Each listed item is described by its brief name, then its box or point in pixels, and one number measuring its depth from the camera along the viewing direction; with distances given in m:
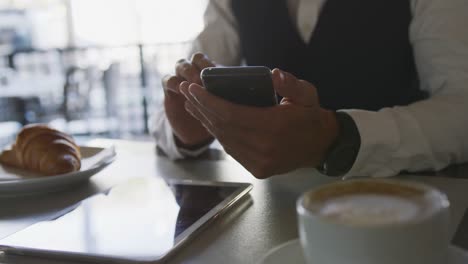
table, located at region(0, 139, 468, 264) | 0.41
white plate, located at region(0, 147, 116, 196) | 0.59
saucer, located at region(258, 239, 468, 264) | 0.33
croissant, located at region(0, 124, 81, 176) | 0.64
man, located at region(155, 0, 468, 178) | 0.54
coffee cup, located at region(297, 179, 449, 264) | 0.27
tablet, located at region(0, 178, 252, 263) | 0.40
